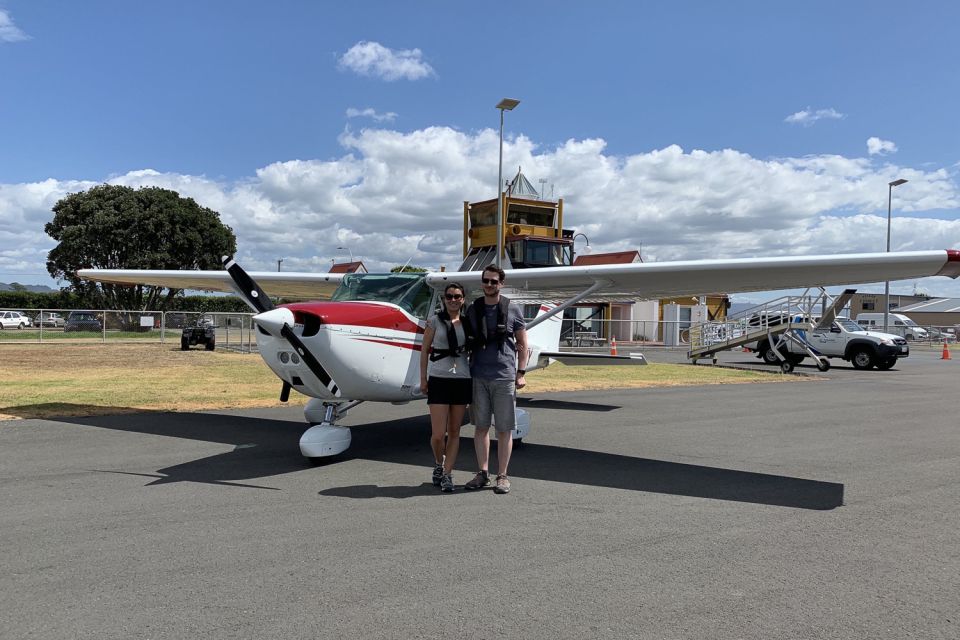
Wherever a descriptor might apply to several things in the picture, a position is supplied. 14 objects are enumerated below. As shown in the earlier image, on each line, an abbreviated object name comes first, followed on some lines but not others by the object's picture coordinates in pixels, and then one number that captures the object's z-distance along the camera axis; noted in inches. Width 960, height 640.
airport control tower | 1301.7
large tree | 1555.1
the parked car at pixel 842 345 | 869.8
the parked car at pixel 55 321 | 1490.2
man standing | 216.2
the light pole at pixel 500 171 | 932.8
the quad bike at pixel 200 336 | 1026.1
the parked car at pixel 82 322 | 1310.3
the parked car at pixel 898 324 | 1820.7
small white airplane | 238.4
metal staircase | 844.0
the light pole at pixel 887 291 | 1419.2
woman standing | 215.8
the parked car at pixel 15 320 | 1783.5
